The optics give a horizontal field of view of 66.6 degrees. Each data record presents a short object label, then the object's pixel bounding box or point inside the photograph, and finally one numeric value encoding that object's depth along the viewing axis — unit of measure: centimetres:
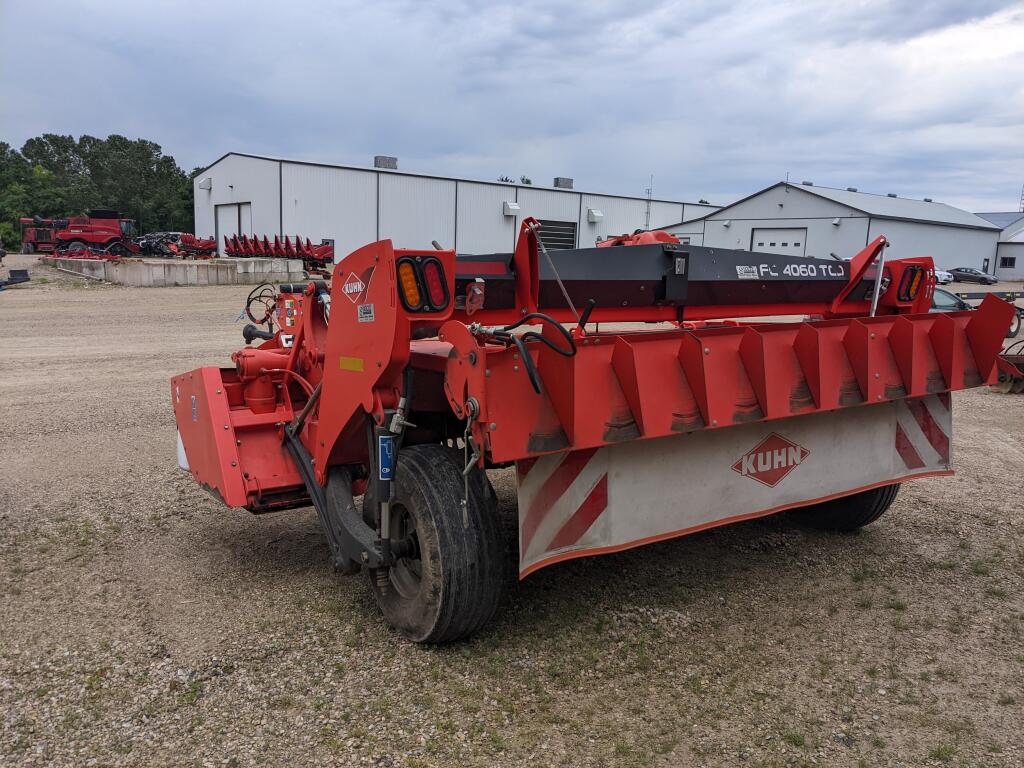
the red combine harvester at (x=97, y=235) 3469
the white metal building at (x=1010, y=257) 5144
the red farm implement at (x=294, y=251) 2906
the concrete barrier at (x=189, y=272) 2203
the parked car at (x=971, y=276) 4416
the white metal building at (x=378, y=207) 3478
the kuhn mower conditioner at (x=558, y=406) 270
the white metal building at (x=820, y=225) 3841
